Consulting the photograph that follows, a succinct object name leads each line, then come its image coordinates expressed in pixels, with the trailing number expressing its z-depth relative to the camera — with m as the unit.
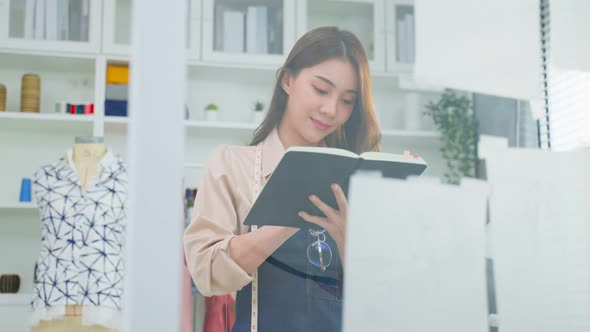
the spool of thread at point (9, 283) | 2.77
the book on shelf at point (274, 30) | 1.64
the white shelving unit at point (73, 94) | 2.18
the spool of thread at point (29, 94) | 2.86
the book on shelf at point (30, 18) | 2.81
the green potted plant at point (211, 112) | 2.55
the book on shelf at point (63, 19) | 2.84
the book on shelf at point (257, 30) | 1.80
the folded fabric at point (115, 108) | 2.79
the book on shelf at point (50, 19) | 2.81
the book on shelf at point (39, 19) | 2.81
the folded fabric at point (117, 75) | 2.84
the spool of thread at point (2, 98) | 2.84
